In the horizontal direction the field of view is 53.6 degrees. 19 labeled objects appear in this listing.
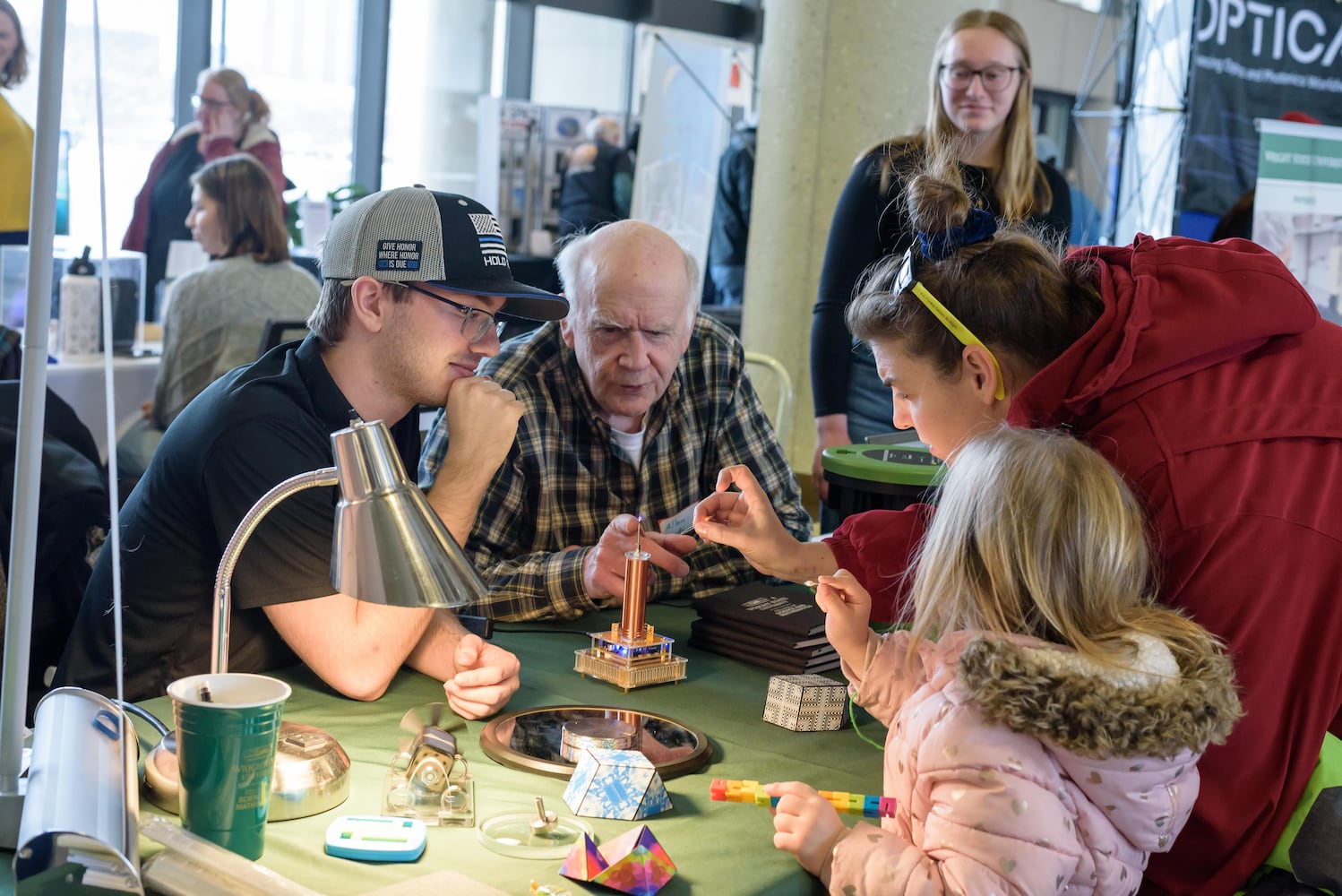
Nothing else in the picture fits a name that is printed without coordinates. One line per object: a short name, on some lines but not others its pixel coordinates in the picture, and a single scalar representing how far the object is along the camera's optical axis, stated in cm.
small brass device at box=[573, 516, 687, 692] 193
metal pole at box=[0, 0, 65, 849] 116
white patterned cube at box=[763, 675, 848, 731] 178
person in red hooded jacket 141
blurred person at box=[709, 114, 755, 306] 724
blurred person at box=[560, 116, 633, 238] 730
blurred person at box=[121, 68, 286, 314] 607
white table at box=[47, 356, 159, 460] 446
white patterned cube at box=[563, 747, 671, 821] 146
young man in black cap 176
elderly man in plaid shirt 254
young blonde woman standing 338
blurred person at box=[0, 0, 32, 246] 358
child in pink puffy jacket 127
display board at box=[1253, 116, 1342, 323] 561
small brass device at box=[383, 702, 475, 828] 142
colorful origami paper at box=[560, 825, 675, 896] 128
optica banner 549
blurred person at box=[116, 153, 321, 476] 477
